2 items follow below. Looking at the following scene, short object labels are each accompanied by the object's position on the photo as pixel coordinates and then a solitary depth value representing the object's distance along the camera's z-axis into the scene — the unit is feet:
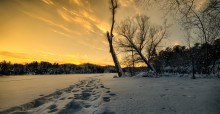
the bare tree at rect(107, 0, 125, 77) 34.54
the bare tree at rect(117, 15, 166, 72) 41.61
